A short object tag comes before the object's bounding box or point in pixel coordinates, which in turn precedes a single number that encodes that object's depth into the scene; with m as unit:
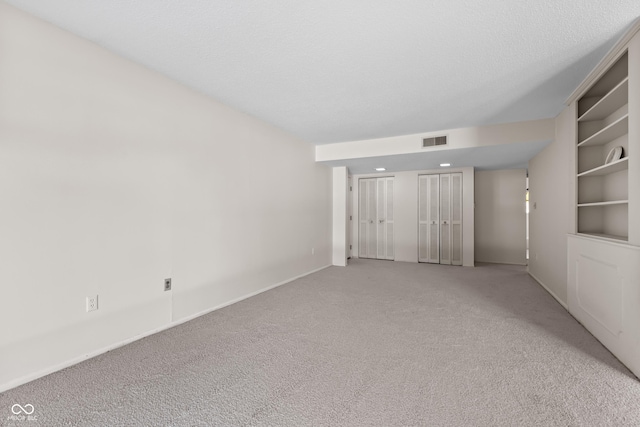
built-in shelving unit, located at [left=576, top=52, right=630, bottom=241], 2.67
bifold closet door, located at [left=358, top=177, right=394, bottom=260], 7.27
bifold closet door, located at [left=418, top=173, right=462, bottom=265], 6.64
